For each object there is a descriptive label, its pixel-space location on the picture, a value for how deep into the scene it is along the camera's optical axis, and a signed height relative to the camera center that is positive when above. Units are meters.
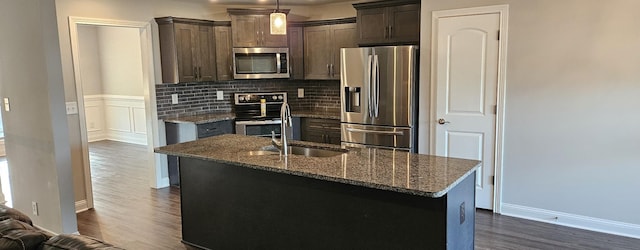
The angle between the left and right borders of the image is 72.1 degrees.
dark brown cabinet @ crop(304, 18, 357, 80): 5.48 +0.42
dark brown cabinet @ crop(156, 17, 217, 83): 5.22 +0.39
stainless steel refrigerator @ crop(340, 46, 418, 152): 4.56 -0.19
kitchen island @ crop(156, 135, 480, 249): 2.44 -0.77
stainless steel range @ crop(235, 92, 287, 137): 5.65 -0.38
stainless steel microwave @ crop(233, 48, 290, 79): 5.67 +0.22
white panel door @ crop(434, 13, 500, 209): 4.22 -0.15
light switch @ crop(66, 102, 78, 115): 4.40 -0.25
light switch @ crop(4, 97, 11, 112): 3.84 -0.18
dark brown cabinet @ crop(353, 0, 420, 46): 4.70 +0.60
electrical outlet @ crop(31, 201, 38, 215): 3.79 -1.06
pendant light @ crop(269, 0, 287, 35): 3.33 +0.43
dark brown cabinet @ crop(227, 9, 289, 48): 5.56 +0.67
